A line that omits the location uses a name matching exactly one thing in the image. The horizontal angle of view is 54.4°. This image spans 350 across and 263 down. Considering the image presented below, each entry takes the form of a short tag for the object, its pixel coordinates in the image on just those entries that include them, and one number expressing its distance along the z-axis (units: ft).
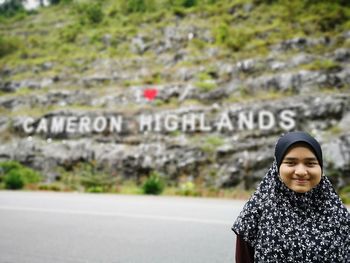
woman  6.16
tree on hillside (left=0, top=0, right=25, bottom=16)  173.31
